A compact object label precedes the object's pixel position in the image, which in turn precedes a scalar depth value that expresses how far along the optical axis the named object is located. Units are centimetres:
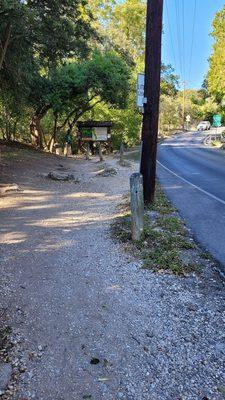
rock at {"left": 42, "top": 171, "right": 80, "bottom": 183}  1419
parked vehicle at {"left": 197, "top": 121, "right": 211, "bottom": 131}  7356
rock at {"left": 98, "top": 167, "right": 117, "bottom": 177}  1648
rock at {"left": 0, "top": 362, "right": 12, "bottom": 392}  311
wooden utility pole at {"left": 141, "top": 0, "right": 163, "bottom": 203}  805
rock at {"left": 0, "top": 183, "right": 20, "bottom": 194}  1099
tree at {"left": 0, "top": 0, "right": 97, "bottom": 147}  1112
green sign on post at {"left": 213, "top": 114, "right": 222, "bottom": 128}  4617
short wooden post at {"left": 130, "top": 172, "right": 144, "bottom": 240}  640
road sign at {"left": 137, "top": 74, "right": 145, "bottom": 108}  803
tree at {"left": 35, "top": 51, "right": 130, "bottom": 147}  2191
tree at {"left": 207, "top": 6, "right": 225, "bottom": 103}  2941
